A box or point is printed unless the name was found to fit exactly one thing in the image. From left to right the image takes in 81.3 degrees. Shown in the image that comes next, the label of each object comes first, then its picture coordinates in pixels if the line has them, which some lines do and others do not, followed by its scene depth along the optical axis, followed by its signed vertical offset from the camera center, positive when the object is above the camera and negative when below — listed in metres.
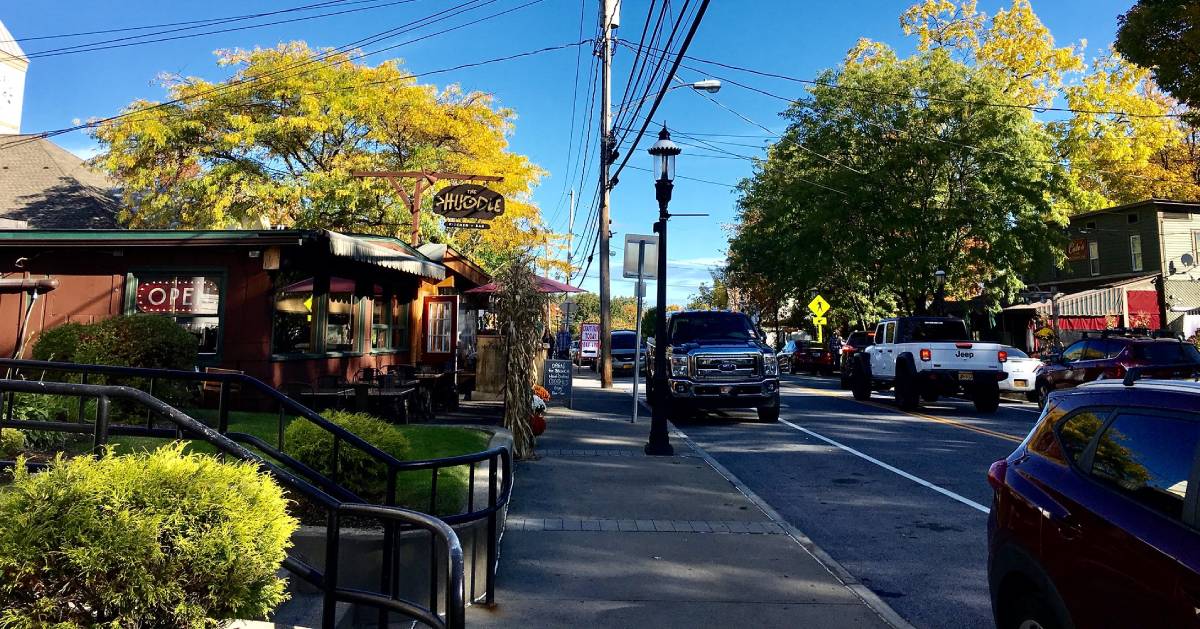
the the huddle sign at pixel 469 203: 18.69 +4.32
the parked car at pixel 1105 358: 14.57 +0.31
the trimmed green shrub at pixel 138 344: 8.86 +0.20
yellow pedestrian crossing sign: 34.97 +3.11
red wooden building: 11.27 +1.28
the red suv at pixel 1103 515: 2.59 -0.60
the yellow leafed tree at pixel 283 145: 24.80 +8.06
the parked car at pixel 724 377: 13.71 -0.20
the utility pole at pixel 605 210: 22.58 +5.15
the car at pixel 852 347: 21.27 +0.68
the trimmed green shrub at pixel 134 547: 2.25 -0.62
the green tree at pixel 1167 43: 13.48 +6.56
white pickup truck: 15.73 +0.15
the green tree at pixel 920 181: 27.27 +7.72
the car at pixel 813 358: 35.53 +0.51
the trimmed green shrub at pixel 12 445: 5.30 -0.67
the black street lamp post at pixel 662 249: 10.25 +1.90
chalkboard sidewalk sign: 14.78 -0.29
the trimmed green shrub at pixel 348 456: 5.49 -0.75
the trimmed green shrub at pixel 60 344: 9.02 +0.18
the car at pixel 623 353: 31.44 +0.56
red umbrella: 11.48 +1.38
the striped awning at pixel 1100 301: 31.91 +3.26
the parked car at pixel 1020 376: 18.55 -0.13
